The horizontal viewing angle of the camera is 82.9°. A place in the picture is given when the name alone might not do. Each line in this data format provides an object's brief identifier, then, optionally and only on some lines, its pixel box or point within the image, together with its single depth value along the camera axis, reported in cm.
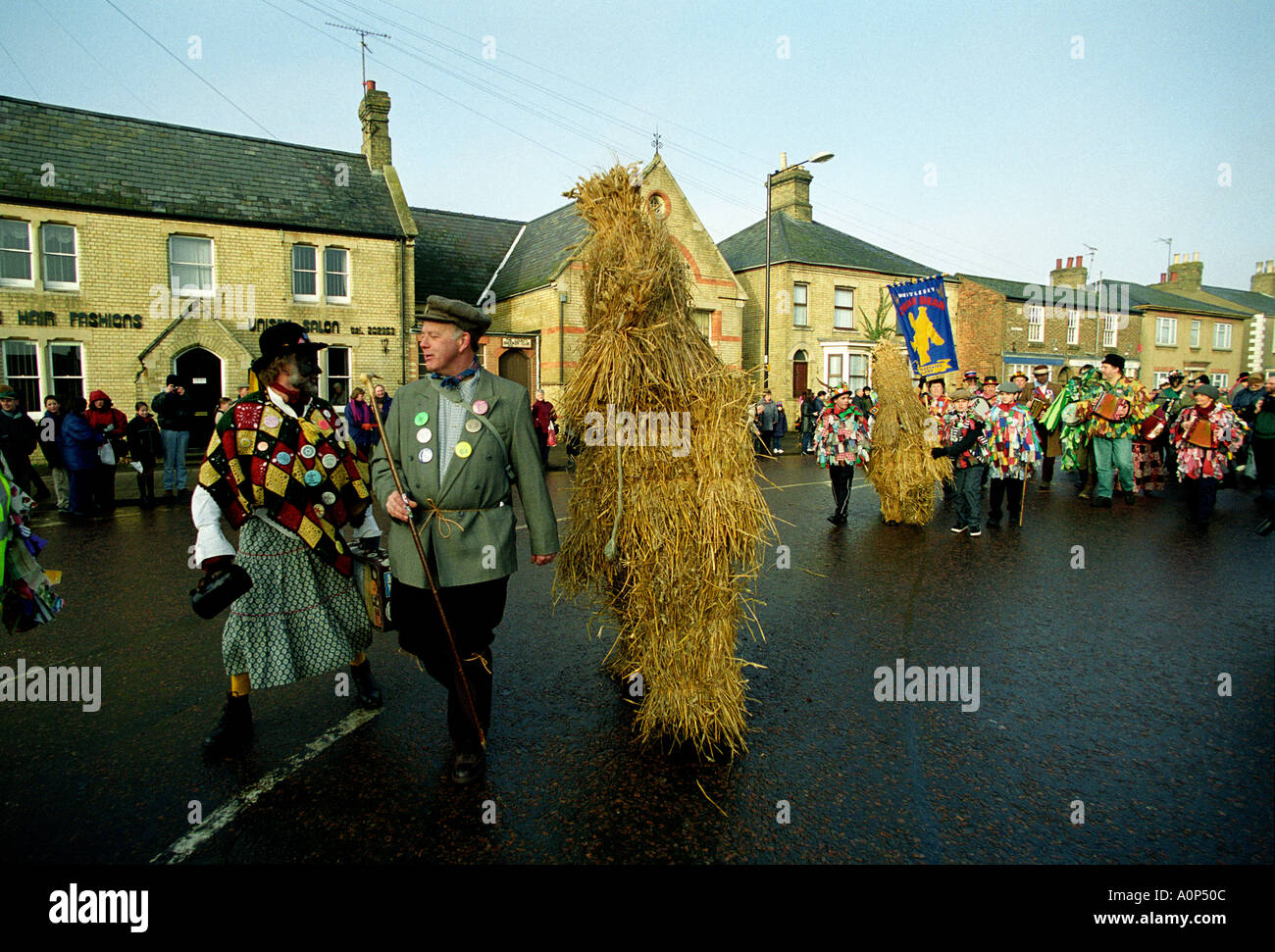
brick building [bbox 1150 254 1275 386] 4125
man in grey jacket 321
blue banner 1138
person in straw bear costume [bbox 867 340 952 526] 940
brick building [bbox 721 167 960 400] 2902
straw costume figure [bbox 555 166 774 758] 337
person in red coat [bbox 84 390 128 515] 1085
